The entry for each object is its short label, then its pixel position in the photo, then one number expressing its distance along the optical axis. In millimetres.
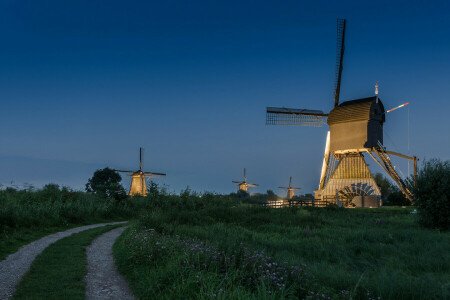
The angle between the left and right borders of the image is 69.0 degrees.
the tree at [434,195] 21250
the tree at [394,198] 43031
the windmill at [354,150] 35594
